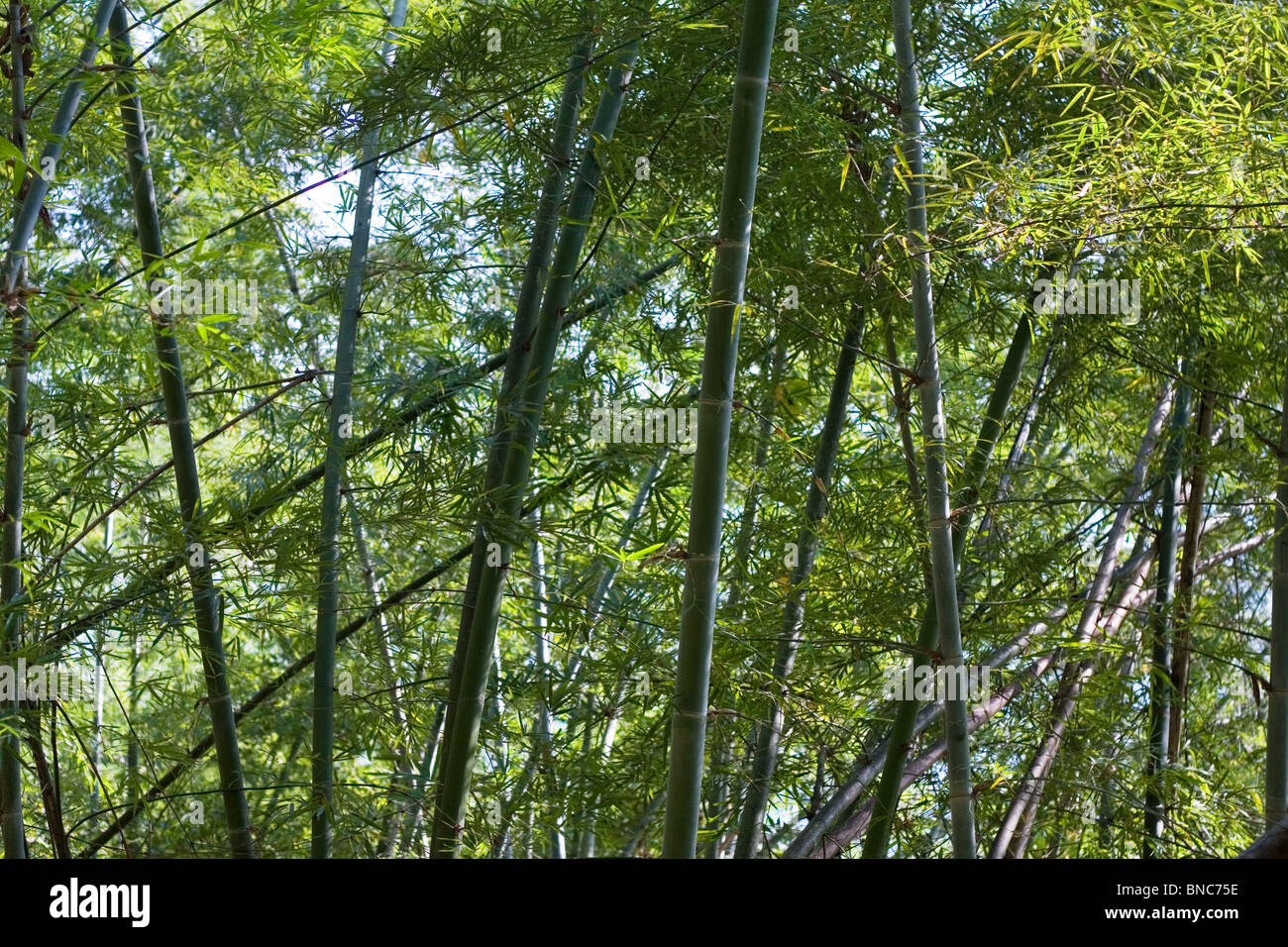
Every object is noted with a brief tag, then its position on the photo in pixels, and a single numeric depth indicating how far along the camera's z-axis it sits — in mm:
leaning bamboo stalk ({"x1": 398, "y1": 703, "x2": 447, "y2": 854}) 3053
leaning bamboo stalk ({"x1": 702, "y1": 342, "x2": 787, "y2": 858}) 3373
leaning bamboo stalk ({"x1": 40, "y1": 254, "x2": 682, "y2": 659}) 2443
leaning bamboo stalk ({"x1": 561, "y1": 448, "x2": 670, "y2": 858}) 3382
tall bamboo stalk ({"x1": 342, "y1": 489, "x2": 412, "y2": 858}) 3242
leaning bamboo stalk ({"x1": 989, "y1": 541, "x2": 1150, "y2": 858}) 3234
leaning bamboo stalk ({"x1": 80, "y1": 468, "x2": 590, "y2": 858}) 2896
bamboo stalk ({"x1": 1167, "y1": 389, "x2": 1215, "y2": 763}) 3461
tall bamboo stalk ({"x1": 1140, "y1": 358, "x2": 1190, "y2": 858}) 3502
